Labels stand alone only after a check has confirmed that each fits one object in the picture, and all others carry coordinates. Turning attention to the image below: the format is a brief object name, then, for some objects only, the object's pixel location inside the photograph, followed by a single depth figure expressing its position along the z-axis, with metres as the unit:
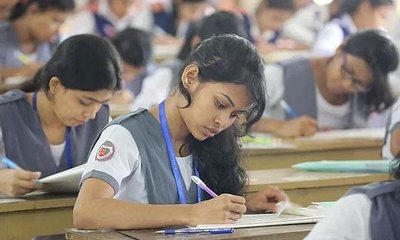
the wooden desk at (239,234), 2.39
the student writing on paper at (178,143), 2.54
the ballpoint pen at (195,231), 2.43
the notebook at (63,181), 3.07
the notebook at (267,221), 2.47
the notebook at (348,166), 3.76
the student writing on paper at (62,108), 3.41
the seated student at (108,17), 9.12
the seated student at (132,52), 6.24
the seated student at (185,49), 5.51
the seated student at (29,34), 6.37
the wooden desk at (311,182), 3.40
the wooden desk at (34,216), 3.12
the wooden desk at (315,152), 4.41
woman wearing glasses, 4.71
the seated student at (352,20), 6.74
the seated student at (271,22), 8.68
